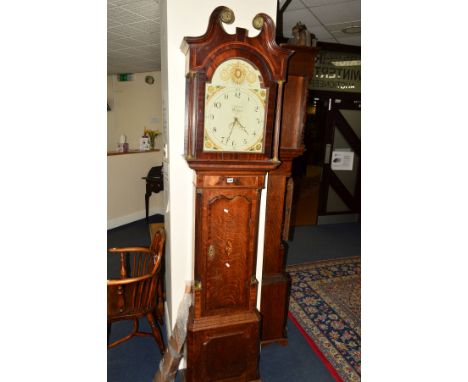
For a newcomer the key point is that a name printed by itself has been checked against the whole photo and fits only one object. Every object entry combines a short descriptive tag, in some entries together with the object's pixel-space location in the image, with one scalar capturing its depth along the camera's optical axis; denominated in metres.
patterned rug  2.26
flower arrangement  5.44
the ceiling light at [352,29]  3.55
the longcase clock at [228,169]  1.46
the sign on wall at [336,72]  4.54
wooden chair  1.96
